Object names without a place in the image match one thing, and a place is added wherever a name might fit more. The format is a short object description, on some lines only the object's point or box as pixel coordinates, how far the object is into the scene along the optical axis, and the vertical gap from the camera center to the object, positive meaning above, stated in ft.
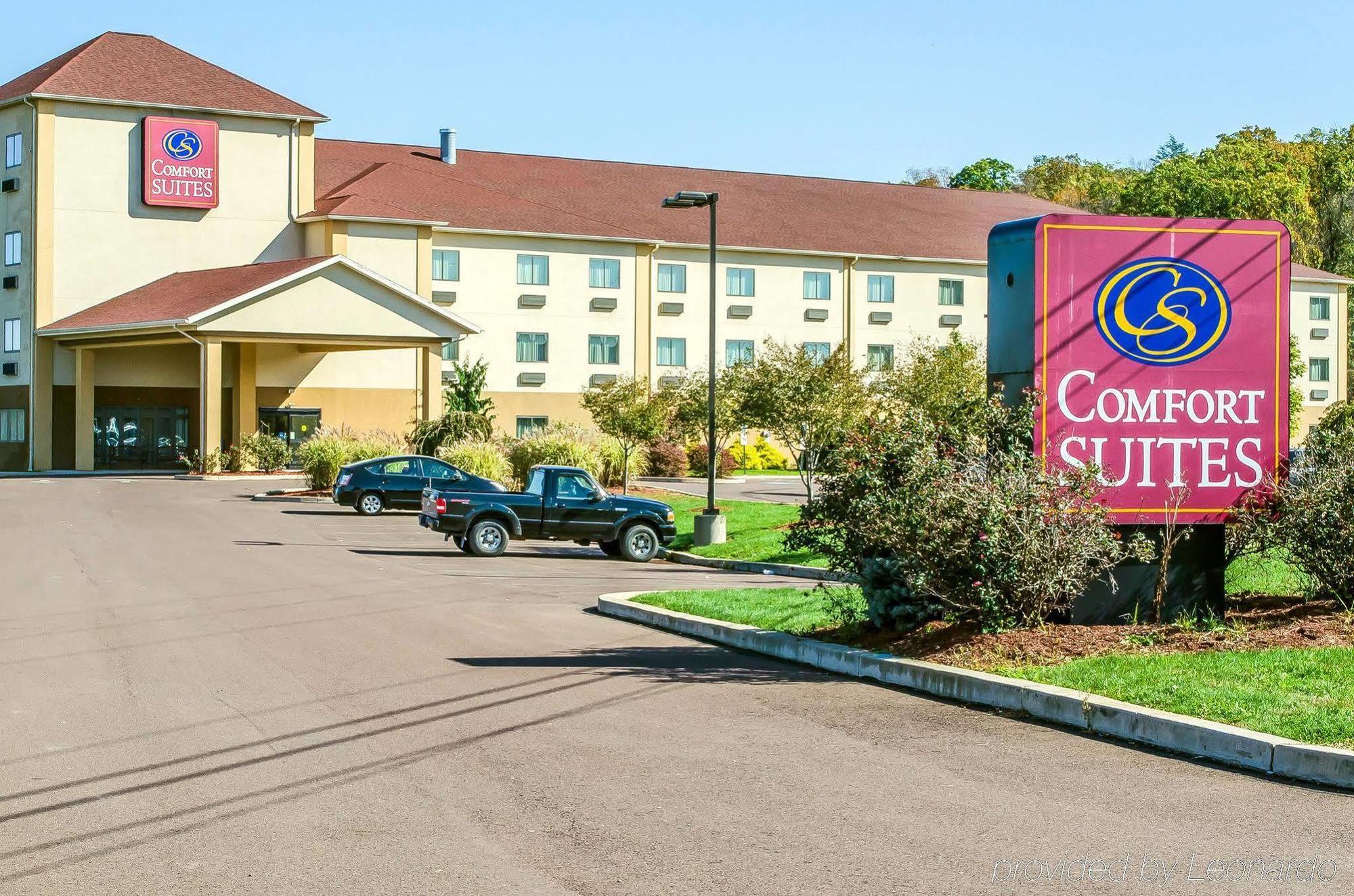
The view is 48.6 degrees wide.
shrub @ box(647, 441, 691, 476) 175.52 -2.36
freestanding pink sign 42.45 +2.51
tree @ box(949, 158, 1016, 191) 336.70 +60.38
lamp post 88.58 -4.32
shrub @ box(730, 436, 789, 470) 213.46 -2.39
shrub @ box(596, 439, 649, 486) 144.87 -2.14
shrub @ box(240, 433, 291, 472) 166.40 -1.69
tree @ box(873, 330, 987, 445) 123.13 +5.41
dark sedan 116.37 -3.43
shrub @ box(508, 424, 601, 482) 135.23 -1.16
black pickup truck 85.81 -4.54
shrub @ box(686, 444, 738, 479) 183.62 -2.57
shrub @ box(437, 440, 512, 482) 130.82 -1.90
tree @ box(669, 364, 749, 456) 123.75 +3.33
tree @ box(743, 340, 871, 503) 104.73 +2.84
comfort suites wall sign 183.93 +33.76
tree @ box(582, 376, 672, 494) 131.44 +2.25
